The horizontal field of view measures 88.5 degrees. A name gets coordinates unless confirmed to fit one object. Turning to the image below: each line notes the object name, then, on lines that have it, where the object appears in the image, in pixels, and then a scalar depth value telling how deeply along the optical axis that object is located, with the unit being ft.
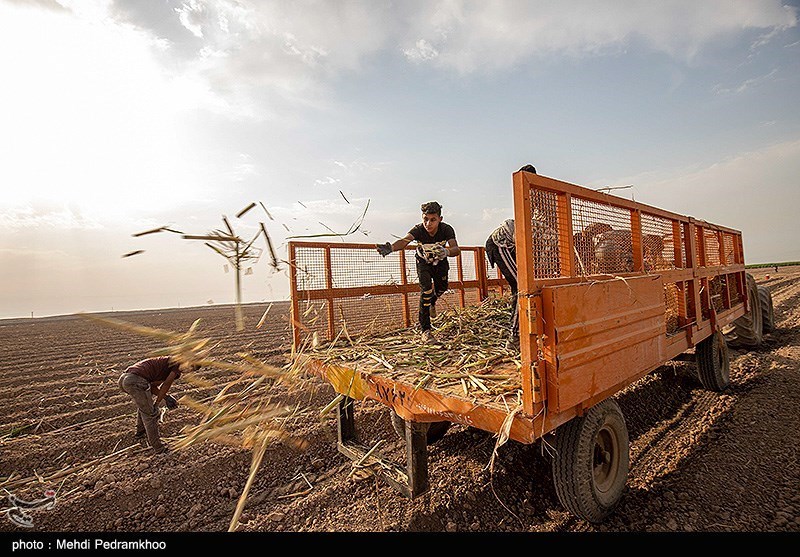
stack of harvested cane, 9.42
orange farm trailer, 7.48
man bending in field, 16.96
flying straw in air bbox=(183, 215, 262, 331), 8.91
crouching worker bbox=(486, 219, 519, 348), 13.10
